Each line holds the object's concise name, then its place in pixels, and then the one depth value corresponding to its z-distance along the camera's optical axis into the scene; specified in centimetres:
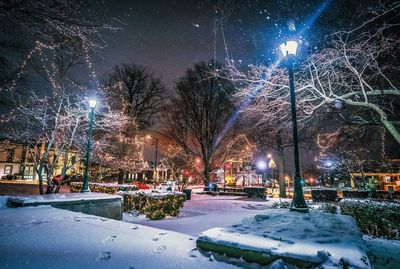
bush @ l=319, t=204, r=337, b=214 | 1202
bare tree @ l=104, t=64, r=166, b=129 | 2678
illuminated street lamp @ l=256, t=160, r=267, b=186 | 2828
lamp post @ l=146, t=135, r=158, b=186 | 3187
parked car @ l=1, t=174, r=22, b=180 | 4566
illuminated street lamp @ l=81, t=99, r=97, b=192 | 1082
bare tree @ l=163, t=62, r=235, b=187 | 2633
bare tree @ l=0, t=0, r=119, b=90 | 448
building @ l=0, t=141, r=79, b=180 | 5000
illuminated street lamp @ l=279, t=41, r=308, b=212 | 586
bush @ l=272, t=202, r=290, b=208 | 1439
